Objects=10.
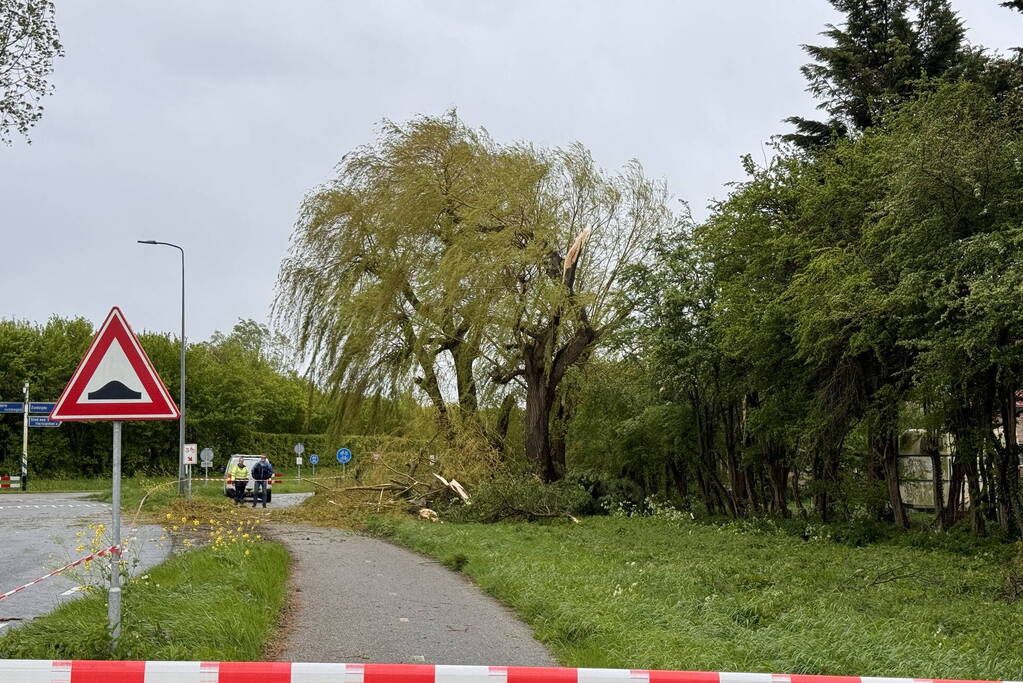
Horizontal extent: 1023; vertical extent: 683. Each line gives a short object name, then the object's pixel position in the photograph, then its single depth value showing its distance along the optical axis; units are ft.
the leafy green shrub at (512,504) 81.10
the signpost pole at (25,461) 149.89
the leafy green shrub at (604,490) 87.81
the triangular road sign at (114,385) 24.31
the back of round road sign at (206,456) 130.77
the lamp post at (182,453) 115.77
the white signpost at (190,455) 114.76
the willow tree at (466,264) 89.61
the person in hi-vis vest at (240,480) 107.04
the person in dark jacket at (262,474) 98.78
